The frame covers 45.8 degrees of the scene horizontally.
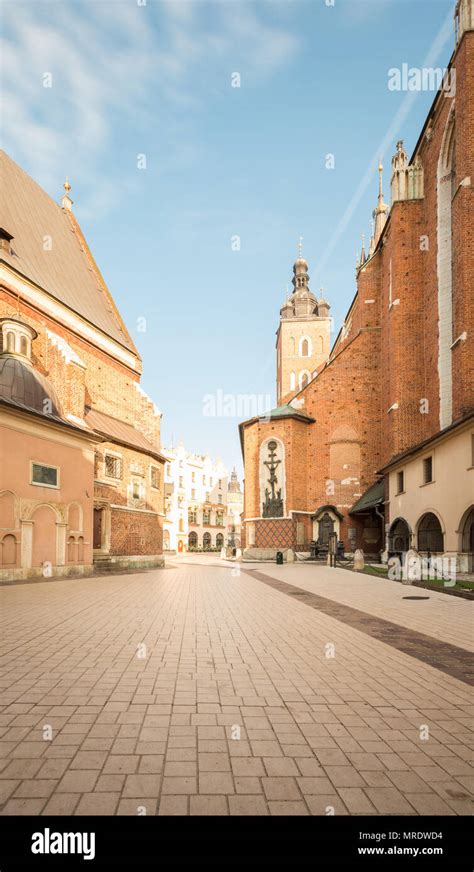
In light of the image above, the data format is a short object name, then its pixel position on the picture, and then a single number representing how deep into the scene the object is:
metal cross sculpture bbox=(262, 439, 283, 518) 35.91
